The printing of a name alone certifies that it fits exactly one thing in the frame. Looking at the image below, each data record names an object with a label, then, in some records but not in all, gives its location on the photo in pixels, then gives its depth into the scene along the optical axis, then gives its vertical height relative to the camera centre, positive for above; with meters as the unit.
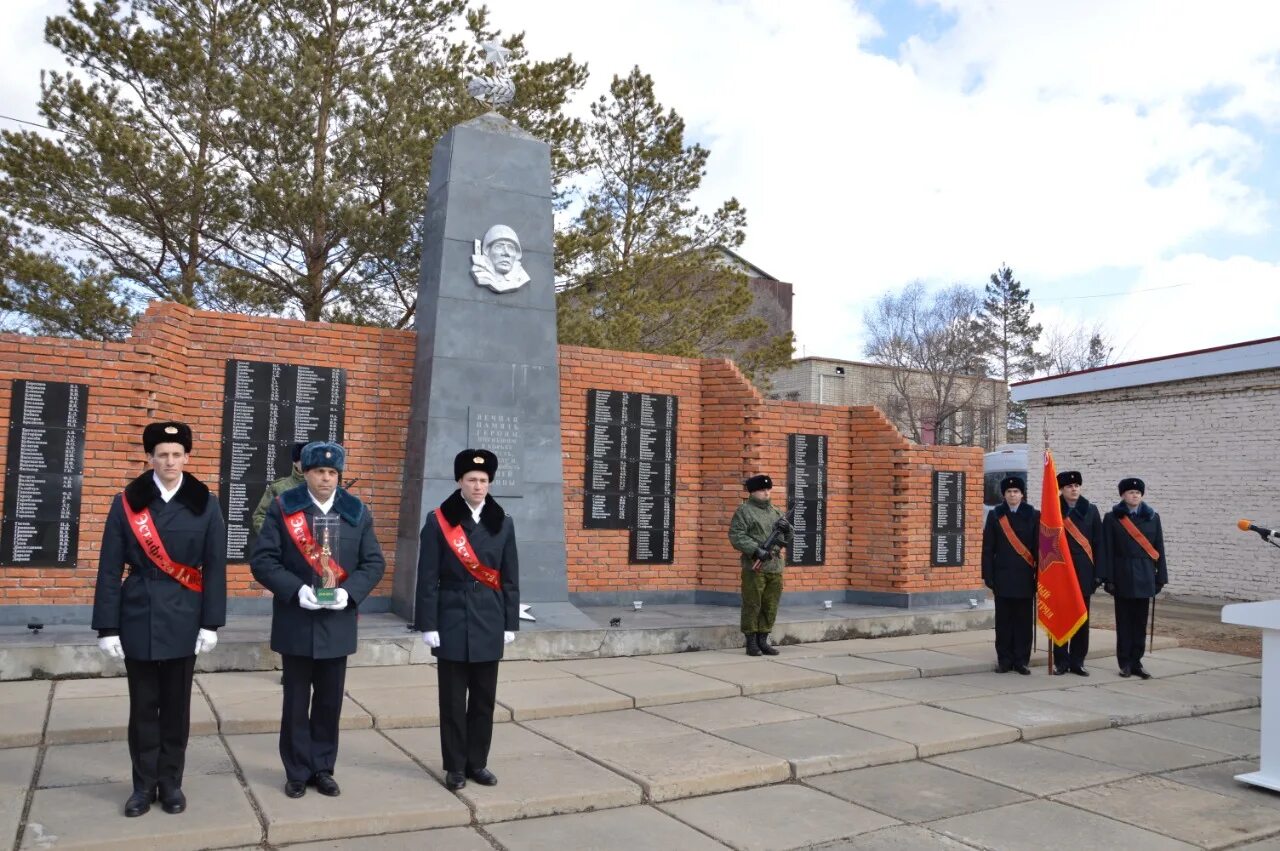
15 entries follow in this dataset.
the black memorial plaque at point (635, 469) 10.82 +0.38
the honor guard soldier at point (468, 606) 5.02 -0.54
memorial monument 9.36 +1.45
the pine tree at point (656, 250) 20.47 +5.43
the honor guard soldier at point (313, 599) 4.79 -0.50
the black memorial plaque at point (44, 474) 8.02 +0.09
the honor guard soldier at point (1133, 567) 8.80 -0.41
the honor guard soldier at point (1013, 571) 8.83 -0.49
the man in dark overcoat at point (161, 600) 4.47 -0.50
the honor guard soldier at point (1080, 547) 8.93 -0.26
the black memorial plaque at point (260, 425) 9.04 +0.62
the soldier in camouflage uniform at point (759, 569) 8.98 -0.54
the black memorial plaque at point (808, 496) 11.73 +0.16
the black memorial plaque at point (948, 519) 11.88 -0.06
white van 26.29 +1.33
